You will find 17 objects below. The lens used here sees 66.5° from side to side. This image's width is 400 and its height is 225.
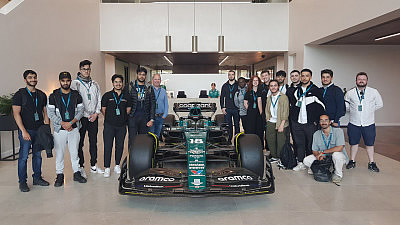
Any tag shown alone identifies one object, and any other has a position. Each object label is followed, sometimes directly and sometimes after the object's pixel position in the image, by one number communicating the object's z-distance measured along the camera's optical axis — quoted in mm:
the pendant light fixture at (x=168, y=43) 9891
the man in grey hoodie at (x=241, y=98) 6207
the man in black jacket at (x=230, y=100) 6419
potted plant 5402
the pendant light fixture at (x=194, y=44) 9852
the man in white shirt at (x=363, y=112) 4758
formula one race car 2990
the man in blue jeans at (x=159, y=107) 5480
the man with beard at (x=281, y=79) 5458
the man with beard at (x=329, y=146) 4242
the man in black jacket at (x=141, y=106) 4793
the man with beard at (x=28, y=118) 3789
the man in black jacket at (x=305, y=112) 4605
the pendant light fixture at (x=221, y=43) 9831
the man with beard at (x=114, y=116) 4469
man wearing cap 3963
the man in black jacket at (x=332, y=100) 4633
